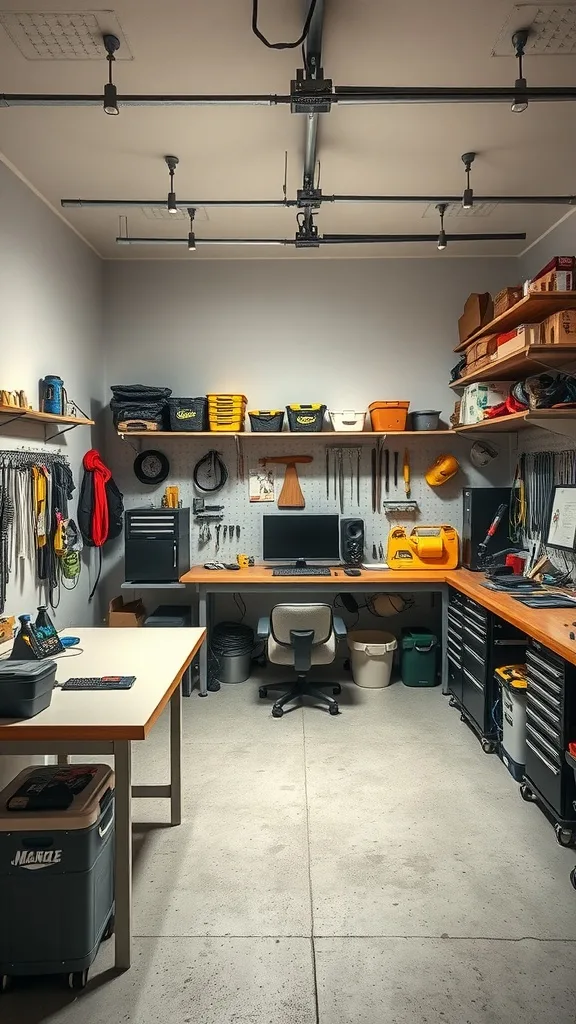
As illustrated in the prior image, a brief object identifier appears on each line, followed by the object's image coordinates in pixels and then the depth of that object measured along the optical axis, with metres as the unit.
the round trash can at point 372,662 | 4.34
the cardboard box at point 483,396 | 4.09
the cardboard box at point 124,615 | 4.48
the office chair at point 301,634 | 3.69
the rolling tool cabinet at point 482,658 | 3.37
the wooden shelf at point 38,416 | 3.01
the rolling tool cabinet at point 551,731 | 2.46
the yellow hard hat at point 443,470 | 4.73
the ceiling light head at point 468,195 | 3.25
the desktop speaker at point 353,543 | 4.64
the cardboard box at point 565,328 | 2.98
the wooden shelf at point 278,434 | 4.49
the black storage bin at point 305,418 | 4.56
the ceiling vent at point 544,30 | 2.27
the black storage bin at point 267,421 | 4.56
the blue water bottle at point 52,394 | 3.67
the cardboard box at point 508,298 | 3.60
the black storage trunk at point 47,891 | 1.77
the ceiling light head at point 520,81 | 2.29
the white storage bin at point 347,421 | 4.59
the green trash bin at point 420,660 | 4.45
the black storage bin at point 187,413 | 4.50
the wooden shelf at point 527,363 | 3.11
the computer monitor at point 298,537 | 4.69
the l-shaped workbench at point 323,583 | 4.20
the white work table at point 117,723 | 1.71
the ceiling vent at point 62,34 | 2.29
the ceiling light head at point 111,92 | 2.30
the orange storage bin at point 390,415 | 4.54
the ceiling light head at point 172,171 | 3.24
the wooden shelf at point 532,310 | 3.03
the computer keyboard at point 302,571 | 4.35
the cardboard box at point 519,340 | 3.13
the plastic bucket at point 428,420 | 4.58
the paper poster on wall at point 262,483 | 4.91
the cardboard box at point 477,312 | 4.17
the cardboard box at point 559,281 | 2.99
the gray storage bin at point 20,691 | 1.76
